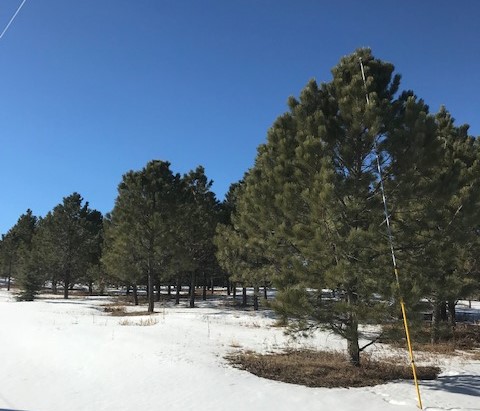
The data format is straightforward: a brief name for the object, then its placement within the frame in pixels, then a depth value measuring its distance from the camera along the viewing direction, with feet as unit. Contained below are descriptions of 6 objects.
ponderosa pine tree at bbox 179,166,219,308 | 107.76
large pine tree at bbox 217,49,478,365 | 34.53
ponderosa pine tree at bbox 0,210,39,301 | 123.75
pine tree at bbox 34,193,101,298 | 147.23
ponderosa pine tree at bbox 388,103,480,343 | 36.58
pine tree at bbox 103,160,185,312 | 96.68
